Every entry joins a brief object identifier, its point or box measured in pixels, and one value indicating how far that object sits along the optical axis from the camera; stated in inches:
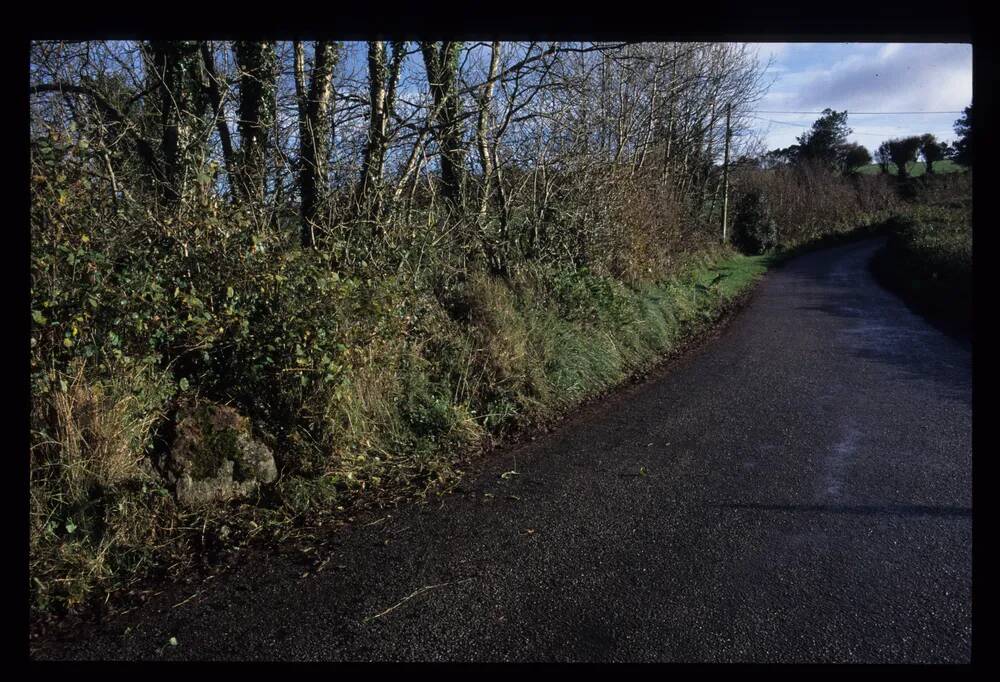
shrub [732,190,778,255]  1254.9
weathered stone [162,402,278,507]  188.9
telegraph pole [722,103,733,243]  1162.7
